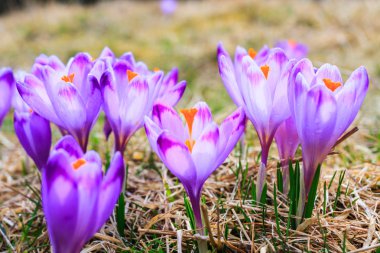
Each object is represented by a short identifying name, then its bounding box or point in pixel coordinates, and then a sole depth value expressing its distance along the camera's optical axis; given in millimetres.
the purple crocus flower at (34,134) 334
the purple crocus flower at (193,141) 279
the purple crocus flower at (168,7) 1849
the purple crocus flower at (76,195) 262
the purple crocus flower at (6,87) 375
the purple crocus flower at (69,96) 312
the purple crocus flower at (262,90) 305
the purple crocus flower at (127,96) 316
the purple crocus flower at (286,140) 321
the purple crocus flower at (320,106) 286
